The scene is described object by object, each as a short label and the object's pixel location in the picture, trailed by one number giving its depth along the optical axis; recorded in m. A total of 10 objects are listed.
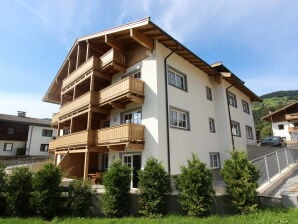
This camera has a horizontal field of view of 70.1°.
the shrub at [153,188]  8.77
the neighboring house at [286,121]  37.91
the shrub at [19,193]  9.16
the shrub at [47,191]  8.92
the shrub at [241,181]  8.42
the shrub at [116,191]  8.96
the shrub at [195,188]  8.38
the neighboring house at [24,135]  40.84
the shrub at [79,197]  9.19
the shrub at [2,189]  9.41
